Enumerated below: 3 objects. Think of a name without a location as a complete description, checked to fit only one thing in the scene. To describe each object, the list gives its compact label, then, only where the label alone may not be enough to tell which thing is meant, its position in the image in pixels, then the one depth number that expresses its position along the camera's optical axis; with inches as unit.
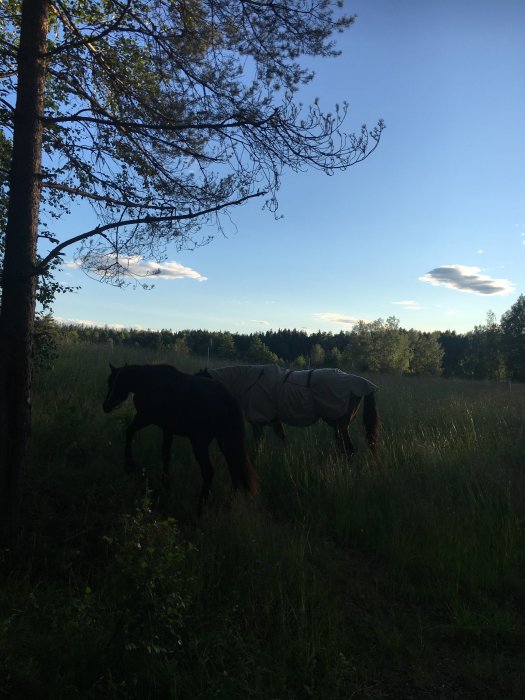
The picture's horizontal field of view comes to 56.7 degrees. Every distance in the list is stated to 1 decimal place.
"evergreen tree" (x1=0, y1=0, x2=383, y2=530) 170.4
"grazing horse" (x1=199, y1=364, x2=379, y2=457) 300.2
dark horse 224.8
